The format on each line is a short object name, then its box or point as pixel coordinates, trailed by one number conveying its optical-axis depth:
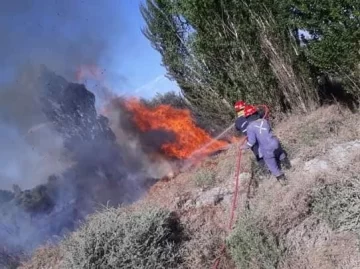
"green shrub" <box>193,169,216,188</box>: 7.71
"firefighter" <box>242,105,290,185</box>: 6.98
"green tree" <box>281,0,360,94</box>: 10.98
